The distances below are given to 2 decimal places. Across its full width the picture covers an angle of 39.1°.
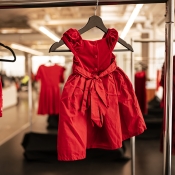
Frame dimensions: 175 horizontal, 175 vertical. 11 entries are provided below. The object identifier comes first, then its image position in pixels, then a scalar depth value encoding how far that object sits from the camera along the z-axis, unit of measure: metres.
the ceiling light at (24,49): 3.37
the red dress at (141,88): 4.62
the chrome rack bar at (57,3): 1.19
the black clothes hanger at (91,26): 1.24
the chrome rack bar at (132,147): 1.79
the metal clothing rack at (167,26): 1.18
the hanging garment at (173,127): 2.01
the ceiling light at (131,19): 2.05
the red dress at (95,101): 1.19
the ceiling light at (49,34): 3.31
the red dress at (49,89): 4.60
